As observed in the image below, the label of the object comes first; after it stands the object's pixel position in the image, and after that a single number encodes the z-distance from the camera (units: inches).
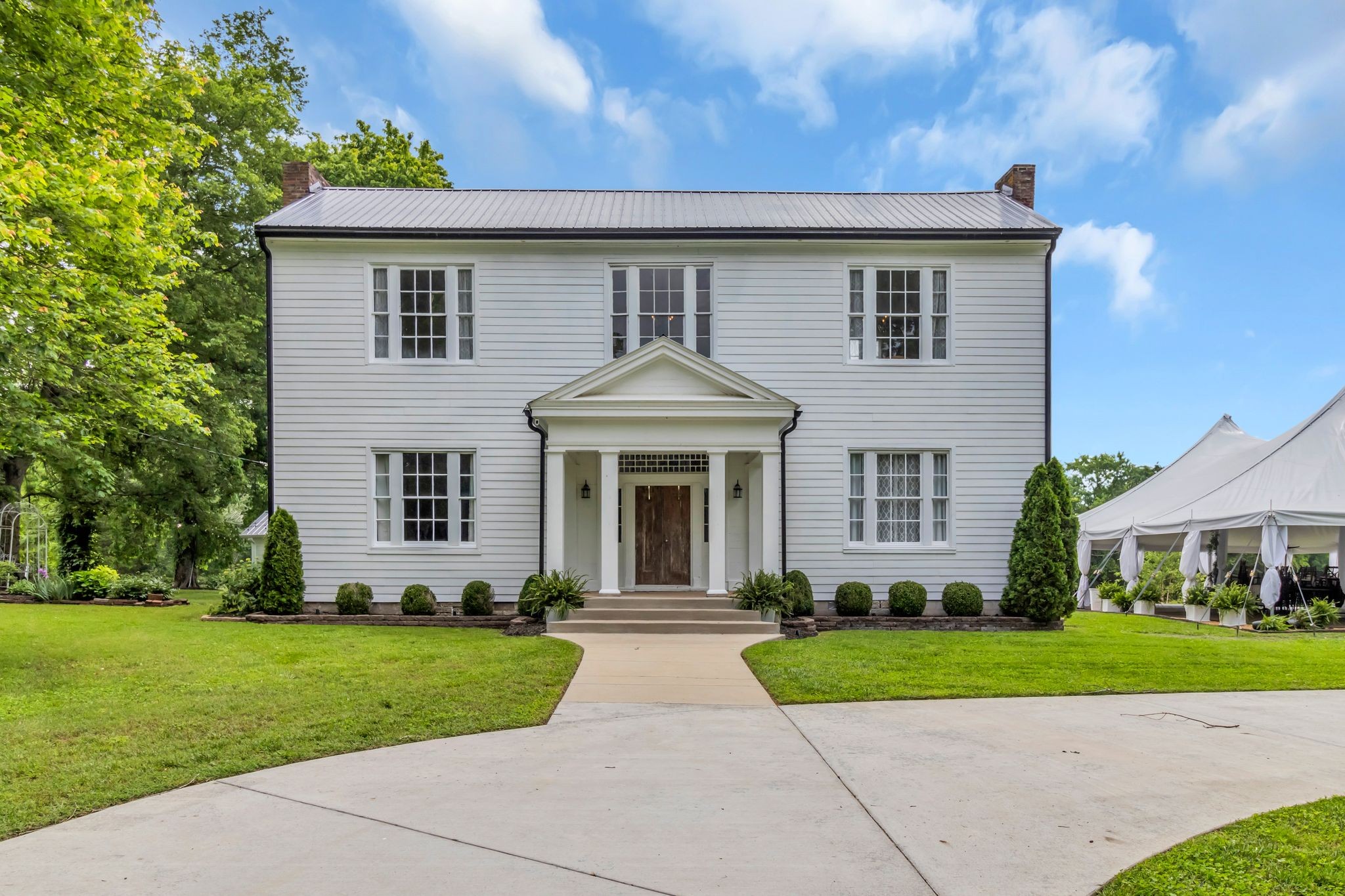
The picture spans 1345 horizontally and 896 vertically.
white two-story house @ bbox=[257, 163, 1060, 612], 595.8
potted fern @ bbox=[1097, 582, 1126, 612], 838.5
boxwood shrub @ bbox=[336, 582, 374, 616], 571.8
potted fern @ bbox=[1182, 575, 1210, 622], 714.8
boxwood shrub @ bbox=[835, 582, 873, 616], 568.7
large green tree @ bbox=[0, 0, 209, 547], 363.6
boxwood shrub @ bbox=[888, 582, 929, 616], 569.3
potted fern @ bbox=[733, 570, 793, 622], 515.8
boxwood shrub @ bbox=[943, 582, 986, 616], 571.5
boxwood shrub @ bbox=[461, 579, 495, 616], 566.9
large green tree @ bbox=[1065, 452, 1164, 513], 2224.4
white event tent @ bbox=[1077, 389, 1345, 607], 668.1
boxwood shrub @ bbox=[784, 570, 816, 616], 545.6
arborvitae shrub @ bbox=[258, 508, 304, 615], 570.6
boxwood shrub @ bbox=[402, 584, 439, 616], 569.3
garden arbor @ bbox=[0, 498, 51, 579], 869.8
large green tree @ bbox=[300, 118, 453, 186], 1071.6
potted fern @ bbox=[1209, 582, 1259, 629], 684.7
